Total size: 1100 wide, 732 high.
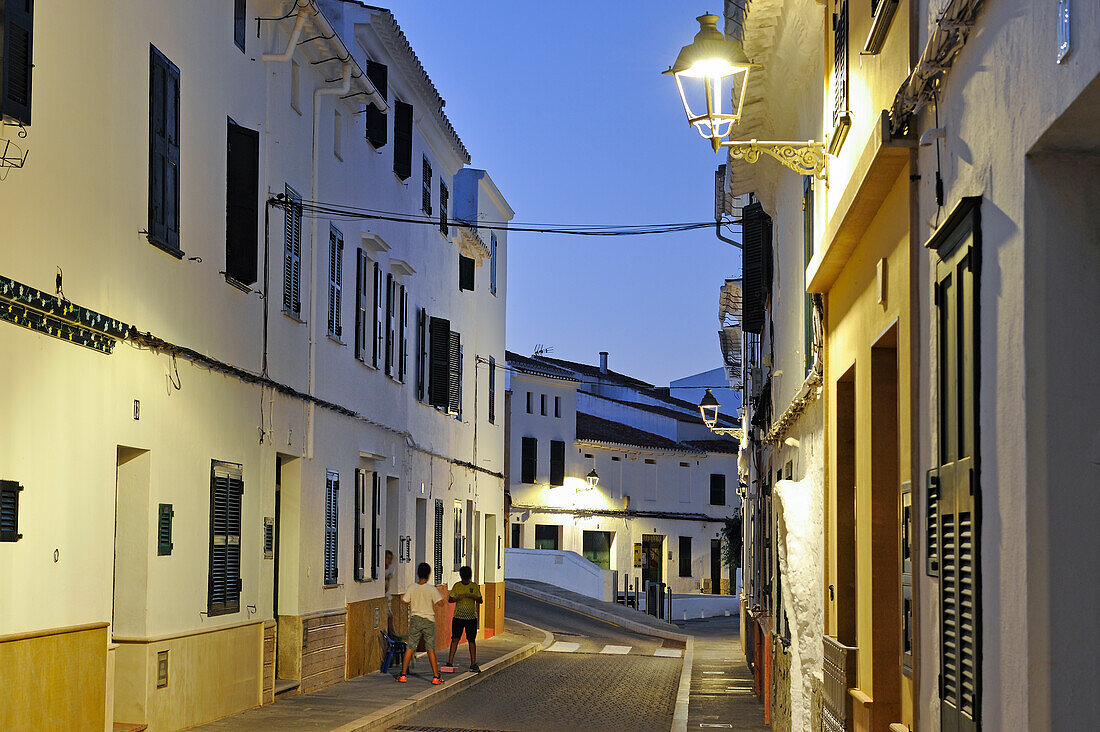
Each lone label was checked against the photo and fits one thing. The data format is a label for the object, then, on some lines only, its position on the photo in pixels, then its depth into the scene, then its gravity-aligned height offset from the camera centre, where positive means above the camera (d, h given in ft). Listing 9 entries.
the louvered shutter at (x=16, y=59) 29.66 +9.13
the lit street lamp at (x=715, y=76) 27.43 +8.28
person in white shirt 65.57 -6.98
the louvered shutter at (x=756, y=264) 61.98 +9.88
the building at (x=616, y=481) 182.09 -1.45
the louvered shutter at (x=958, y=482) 16.51 -0.11
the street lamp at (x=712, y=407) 89.76 +4.59
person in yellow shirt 72.43 -7.67
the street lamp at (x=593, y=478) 180.29 -1.01
